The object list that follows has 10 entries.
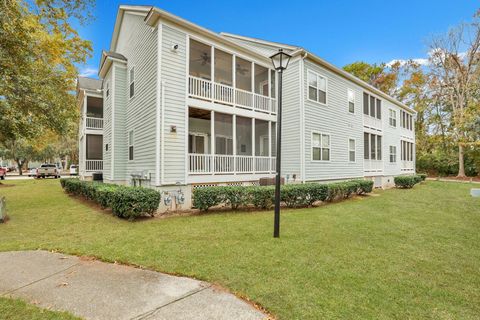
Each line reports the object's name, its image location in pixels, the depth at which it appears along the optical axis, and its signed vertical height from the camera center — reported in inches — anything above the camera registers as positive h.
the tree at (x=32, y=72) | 346.3 +165.9
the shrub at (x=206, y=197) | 341.1 -44.1
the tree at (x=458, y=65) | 1069.1 +438.4
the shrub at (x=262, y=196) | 364.2 -45.1
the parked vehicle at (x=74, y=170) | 1300.4 -32.1
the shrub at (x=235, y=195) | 355.3 -42.9
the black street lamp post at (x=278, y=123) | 231.3 +37.7
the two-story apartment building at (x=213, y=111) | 376.8 +97.7
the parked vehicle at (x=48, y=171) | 1198.9 -32.5
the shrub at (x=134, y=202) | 298.7 -44.1
